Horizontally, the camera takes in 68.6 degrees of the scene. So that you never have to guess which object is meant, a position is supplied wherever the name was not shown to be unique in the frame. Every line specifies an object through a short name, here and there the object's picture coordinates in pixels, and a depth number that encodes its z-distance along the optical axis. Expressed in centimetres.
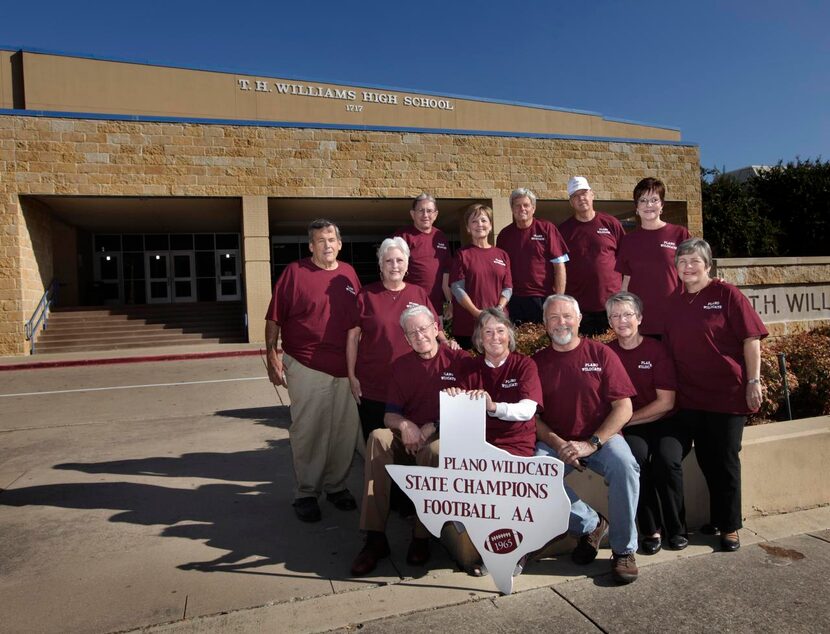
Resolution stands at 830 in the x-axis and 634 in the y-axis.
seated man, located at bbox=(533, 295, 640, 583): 336
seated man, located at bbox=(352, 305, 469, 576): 344
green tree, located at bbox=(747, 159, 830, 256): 3036
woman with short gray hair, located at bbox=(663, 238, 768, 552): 355
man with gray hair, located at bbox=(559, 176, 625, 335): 532
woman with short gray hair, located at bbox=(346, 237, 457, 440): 394
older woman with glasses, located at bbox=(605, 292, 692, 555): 358
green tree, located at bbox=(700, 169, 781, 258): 2941
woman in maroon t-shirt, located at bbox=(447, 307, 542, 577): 330
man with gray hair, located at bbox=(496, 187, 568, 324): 525
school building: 1577
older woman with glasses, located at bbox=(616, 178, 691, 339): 460
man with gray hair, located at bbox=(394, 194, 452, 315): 497
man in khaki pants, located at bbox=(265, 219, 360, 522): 421
